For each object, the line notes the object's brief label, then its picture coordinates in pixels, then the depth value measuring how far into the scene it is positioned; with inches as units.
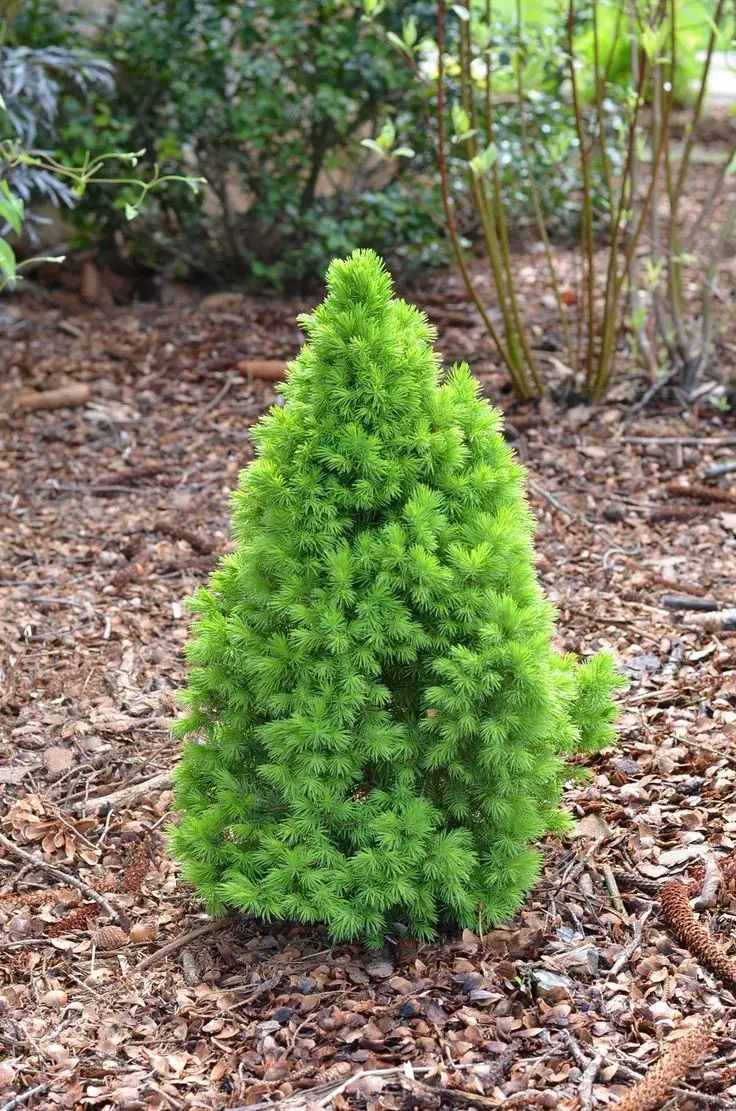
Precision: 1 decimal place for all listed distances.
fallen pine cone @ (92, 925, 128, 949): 97.0
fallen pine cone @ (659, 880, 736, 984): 89.3
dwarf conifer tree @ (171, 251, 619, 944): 84.7
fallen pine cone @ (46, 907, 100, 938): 98.3
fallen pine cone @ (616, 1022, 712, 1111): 77.5
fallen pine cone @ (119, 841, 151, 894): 103.3
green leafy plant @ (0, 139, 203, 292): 122.3
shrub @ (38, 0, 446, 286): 229.0
